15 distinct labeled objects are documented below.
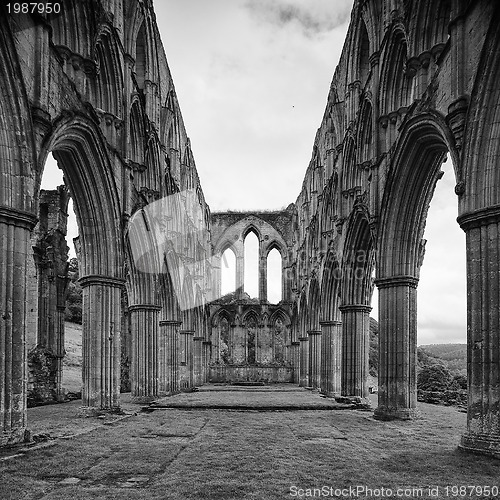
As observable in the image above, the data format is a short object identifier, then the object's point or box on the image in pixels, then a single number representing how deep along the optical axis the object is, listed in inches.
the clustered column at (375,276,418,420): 577.0
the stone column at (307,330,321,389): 1210.0
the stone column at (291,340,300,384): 1513.3
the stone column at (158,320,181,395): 1021.8
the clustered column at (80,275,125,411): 598.2
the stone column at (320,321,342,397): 985.5
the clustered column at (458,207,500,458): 359.9
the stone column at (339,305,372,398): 800.3
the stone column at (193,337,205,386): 1418.6
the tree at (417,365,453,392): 1035.9
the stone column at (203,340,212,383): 1568.7
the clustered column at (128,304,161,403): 818.8
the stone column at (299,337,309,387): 1382.9
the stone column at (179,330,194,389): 1241.1
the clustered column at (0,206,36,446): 364.5
